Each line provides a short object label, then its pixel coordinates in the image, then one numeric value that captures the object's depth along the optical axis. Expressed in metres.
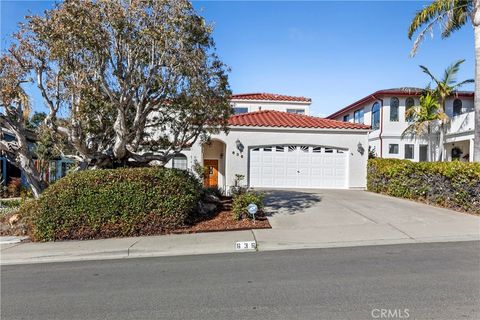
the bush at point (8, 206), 10.94
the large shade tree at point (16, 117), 9.38
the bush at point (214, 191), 12.84
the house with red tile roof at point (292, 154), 18.02
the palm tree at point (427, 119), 20.81
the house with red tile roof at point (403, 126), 22.56
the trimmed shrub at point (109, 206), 8.76
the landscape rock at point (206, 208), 10.64
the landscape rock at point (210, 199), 11.87
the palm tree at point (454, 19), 12.89
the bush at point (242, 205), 10.01
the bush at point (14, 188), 17.34
